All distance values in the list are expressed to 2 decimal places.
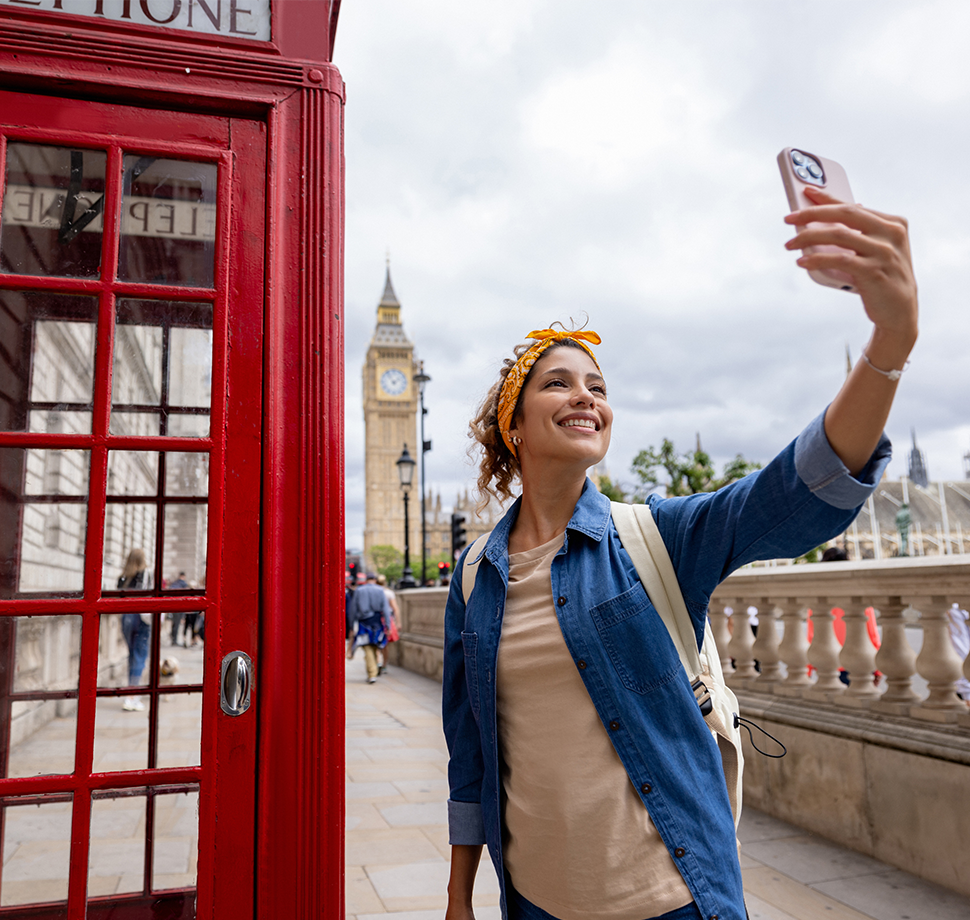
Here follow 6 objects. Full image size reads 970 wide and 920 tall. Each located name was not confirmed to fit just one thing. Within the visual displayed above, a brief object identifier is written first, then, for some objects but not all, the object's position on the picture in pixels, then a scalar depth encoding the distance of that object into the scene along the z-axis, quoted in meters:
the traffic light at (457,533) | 21.33
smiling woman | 1.21
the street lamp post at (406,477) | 21.97
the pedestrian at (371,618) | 12.38
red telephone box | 1.94
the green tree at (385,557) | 106.39
